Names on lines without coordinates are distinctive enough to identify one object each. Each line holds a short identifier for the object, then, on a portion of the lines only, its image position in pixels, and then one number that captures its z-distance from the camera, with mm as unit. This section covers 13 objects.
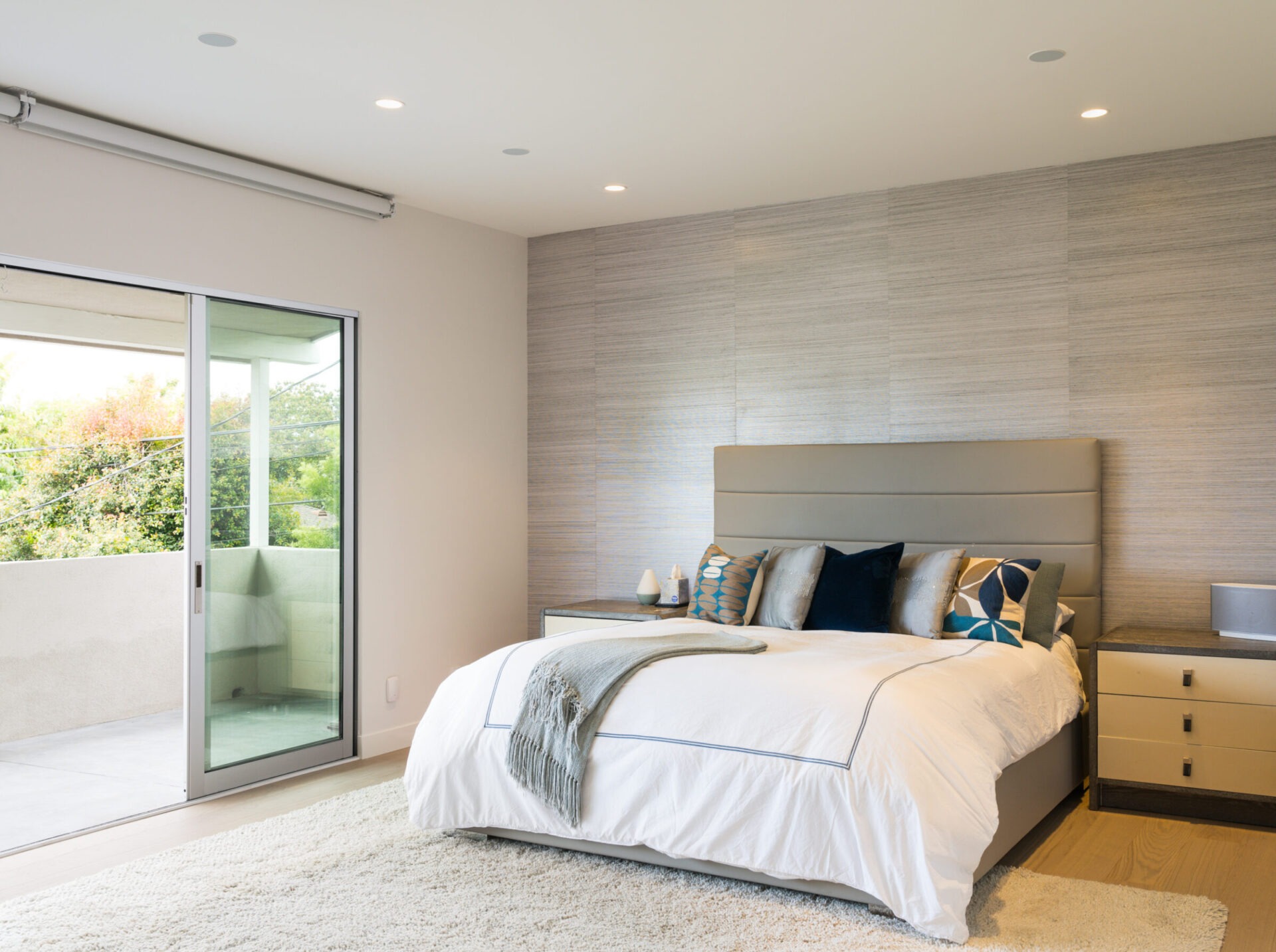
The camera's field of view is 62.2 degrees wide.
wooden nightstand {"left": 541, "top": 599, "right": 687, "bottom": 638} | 4891
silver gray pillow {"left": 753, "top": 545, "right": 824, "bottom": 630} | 4234
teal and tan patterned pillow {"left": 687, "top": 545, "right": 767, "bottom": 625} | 4355
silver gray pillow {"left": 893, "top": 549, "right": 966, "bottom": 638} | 4051
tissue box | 5086
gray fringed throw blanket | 3182
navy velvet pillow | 4117
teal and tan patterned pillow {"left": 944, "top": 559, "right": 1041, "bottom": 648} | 3953
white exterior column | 4434
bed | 2742
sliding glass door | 4242
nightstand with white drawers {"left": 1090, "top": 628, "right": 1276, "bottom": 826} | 3707
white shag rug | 2725
